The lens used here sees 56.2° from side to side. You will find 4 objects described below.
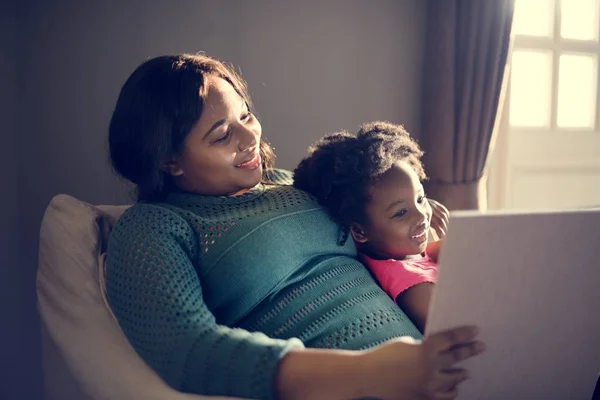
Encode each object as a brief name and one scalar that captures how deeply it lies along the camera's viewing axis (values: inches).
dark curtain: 84.3
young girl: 48.4
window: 105.0
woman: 30.8
